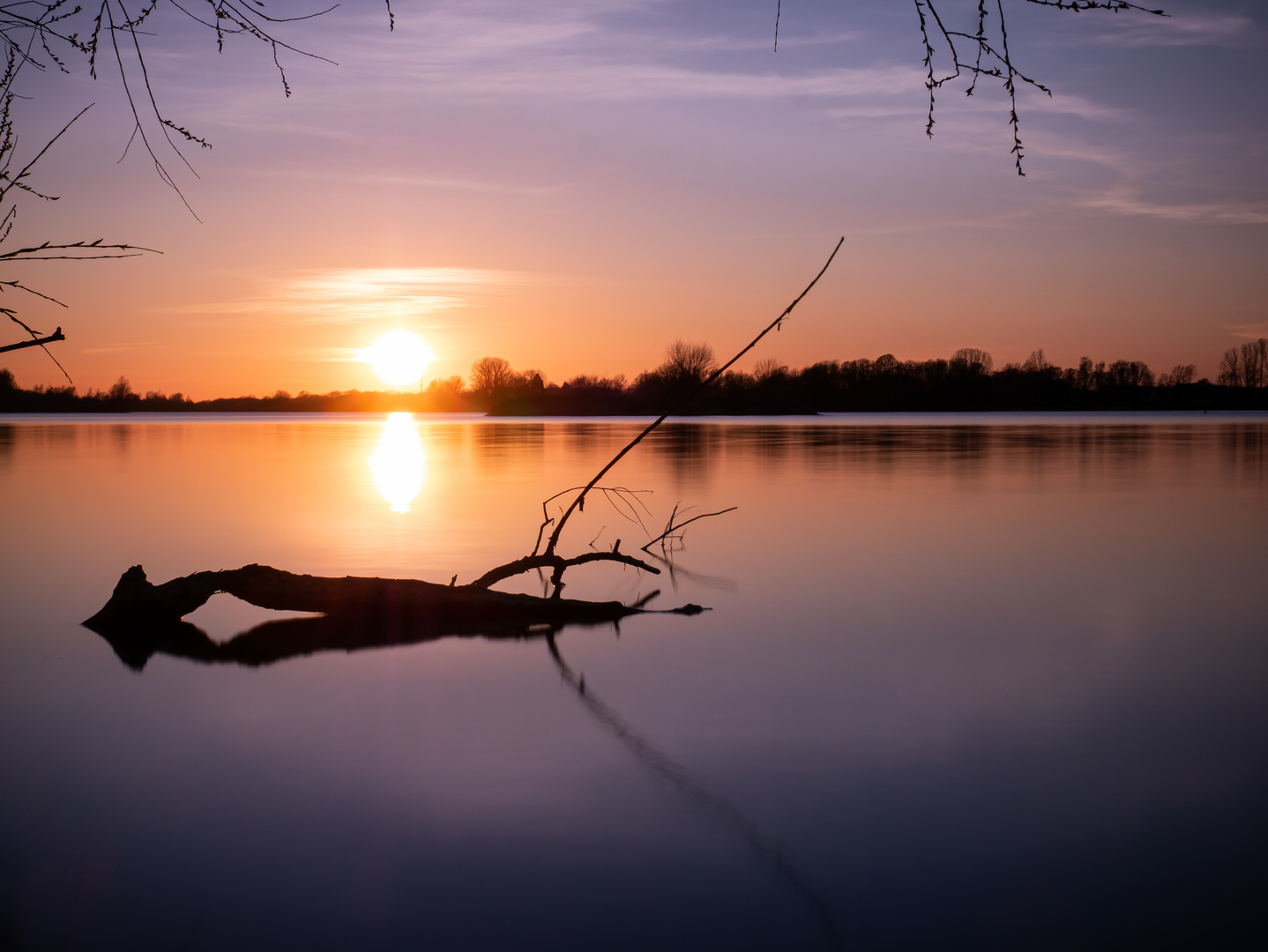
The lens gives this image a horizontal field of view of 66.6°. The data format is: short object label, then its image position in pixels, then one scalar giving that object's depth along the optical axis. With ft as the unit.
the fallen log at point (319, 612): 27.27
